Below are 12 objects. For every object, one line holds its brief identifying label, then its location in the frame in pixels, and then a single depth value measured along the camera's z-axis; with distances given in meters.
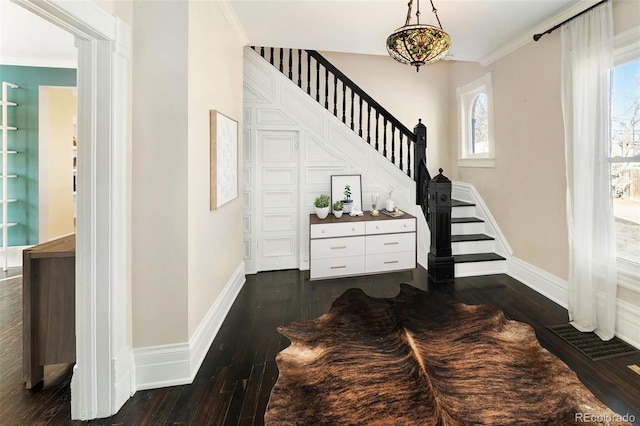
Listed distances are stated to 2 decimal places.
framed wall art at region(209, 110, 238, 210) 2.43
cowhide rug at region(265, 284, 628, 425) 1.61
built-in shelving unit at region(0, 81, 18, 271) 3.77
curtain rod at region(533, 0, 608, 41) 2.58
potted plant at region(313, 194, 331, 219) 3.82
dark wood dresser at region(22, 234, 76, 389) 1.83
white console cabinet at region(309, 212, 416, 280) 3.61
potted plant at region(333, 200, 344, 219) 3.91
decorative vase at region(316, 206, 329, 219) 3.81
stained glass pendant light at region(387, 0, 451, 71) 1.87
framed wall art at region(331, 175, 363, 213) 4.14
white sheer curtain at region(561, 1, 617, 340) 2.49
